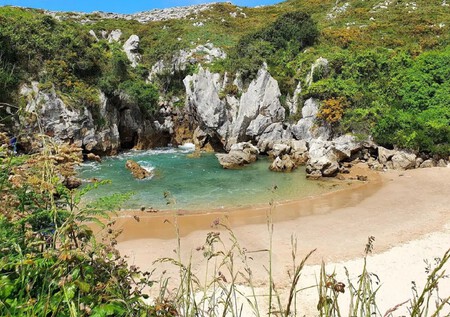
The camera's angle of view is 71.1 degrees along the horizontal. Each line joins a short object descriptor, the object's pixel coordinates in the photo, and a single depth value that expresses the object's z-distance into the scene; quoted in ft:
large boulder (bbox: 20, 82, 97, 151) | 96.48
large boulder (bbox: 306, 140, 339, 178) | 76.64
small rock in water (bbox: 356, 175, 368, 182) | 72.38
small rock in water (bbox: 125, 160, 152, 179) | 77.61
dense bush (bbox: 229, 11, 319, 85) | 115.75
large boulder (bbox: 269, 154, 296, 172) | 83.51
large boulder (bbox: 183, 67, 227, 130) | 112.27
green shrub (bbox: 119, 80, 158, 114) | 116.78
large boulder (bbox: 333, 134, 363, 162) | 87.25
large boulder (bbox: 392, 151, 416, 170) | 78.64
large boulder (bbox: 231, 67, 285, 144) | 107.55
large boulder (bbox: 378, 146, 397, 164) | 83.35
